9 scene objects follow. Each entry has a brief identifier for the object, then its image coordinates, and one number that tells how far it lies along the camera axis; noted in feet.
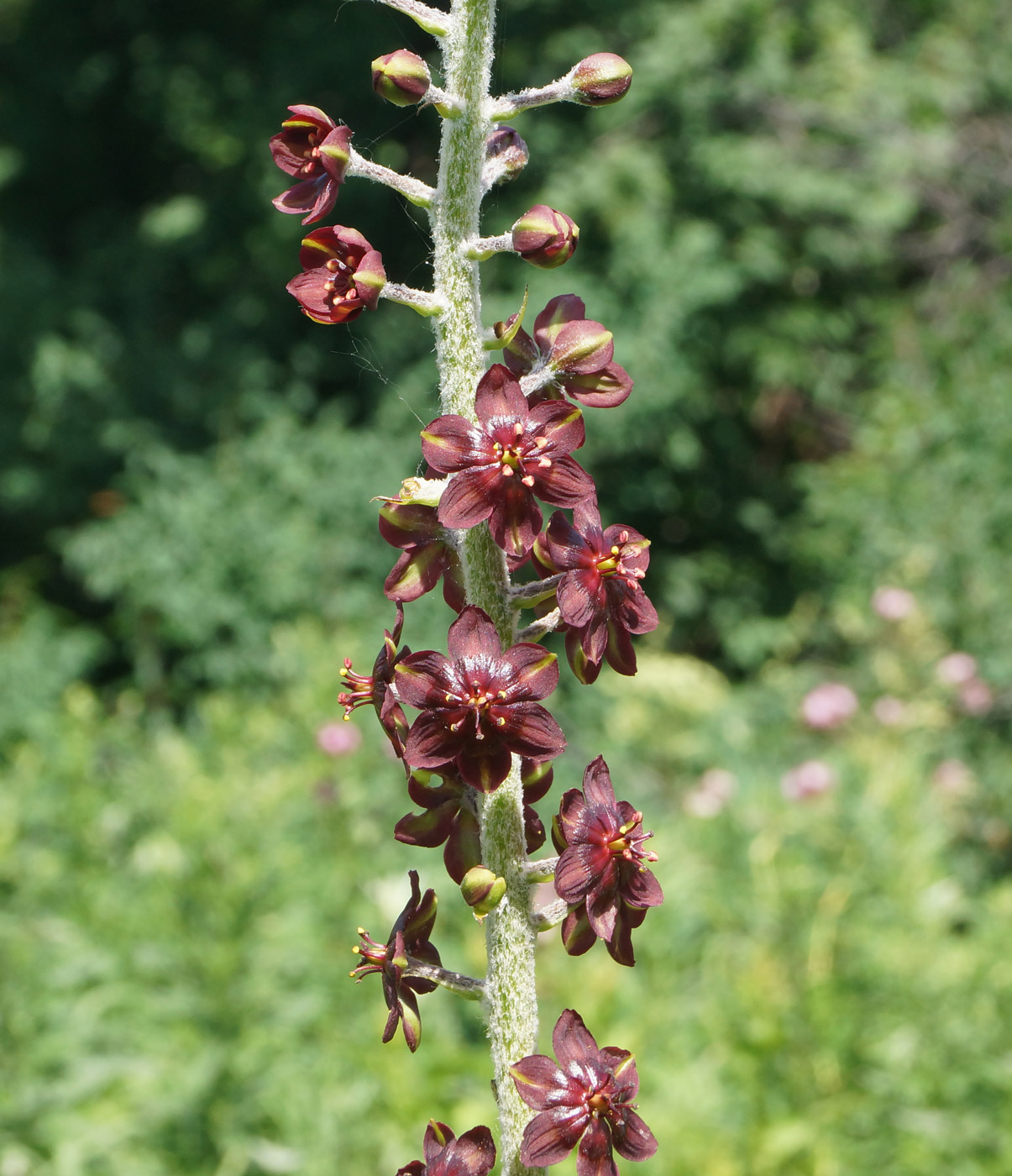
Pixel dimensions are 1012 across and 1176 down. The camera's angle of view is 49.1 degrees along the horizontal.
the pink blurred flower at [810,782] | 17.49
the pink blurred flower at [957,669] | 21.72
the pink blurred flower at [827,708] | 21.43
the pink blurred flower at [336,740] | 17.74
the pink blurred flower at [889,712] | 21.29
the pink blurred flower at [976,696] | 22.50
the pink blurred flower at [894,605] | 22.41
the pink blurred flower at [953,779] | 20.70
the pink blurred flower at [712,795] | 18.89
